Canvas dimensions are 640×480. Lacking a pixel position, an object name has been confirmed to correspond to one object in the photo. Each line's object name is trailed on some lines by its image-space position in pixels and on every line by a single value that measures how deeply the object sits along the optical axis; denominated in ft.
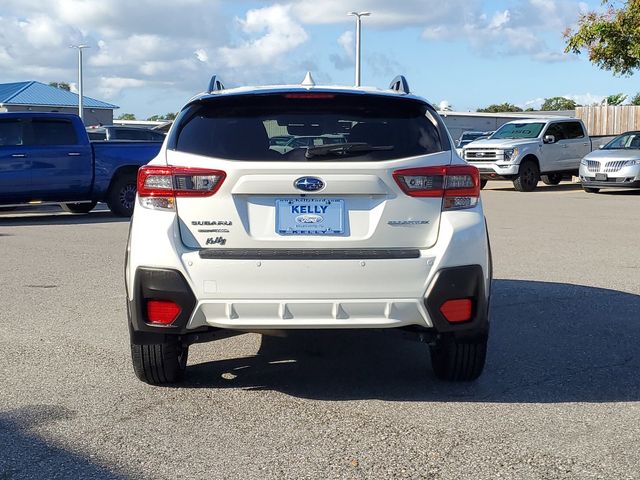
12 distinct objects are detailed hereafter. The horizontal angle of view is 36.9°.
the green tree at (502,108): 341.21
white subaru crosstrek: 16.48
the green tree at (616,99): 242.37
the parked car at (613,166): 78.63
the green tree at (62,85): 383.24
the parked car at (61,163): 56.08
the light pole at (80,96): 198.08
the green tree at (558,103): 348.30
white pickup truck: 84.33
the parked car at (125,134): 97.53
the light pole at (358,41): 153.69
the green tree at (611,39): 84.53
